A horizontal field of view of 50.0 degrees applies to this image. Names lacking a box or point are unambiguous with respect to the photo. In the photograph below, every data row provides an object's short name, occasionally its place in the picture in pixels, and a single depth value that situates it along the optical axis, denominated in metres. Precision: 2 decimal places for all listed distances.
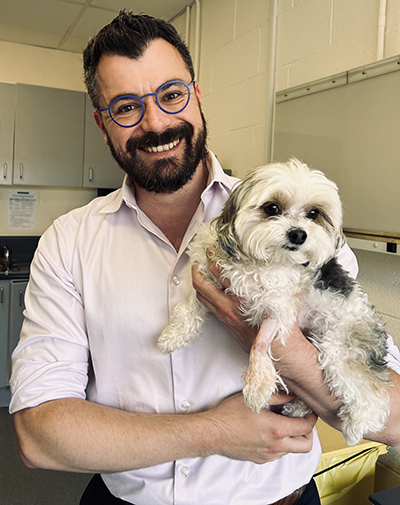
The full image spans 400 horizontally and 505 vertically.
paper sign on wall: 4.89
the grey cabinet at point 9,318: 4.07
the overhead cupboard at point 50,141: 4.32
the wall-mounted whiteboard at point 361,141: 1.93
